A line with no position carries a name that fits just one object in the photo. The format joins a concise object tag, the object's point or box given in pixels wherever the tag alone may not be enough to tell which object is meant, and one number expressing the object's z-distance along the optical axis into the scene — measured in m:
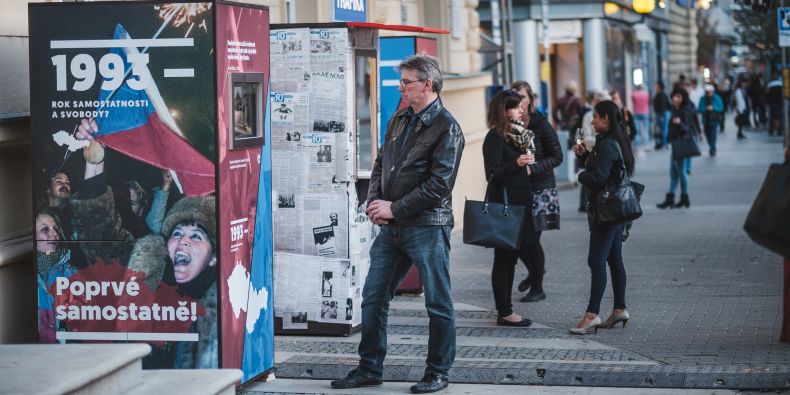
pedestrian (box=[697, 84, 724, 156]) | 31.62
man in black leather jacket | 7.09
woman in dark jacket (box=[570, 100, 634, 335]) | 8.96
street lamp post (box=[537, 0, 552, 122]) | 28.42
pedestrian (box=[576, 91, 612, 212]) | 17.58
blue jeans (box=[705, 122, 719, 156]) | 31.58
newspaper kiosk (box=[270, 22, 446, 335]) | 8.86
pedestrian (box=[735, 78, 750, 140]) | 39.62
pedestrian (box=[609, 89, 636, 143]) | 18.27
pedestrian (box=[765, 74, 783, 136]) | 37.91
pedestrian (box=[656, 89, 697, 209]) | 18.56
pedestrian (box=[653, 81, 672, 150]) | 34.33
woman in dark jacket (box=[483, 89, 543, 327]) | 9.47
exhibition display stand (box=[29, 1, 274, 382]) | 6.74
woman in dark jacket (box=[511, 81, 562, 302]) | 10.45
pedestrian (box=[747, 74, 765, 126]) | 44.94
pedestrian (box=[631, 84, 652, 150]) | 33.59
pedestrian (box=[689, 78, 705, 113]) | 40.05
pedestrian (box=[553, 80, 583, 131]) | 25.67
